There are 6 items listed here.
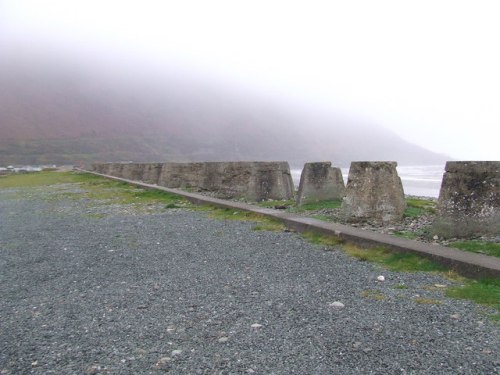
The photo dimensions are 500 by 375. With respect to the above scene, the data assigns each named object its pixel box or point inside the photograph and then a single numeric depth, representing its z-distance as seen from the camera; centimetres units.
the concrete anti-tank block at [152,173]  2529
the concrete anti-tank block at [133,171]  2892
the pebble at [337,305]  430
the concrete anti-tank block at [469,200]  670
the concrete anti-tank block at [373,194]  859
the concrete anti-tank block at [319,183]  1146
